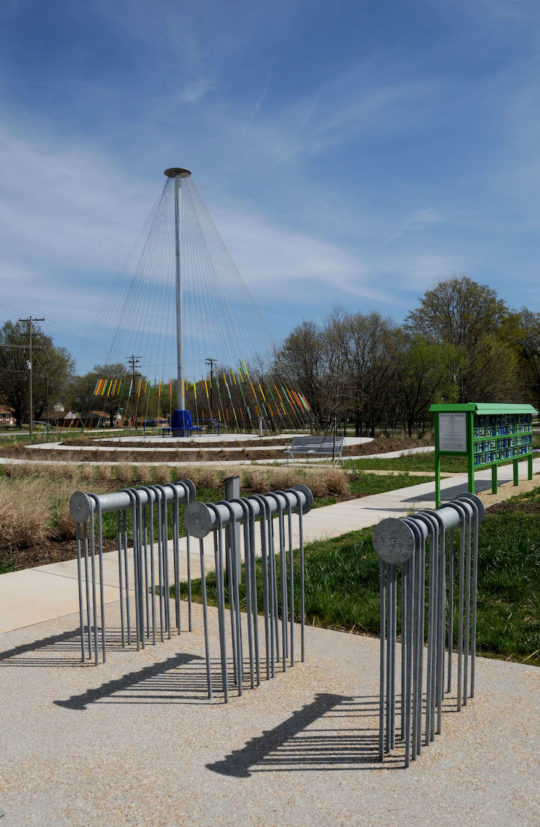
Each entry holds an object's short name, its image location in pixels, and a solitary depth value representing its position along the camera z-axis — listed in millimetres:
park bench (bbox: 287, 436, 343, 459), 19828
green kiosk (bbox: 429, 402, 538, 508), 10031
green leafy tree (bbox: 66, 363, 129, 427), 75350
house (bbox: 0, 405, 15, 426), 79500
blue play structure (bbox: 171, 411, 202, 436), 31297
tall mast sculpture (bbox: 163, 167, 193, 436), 31562
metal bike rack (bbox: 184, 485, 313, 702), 3465
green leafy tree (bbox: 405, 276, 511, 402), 46250
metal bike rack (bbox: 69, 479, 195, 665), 4102
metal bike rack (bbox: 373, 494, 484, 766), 2781
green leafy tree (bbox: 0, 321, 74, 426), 69312
